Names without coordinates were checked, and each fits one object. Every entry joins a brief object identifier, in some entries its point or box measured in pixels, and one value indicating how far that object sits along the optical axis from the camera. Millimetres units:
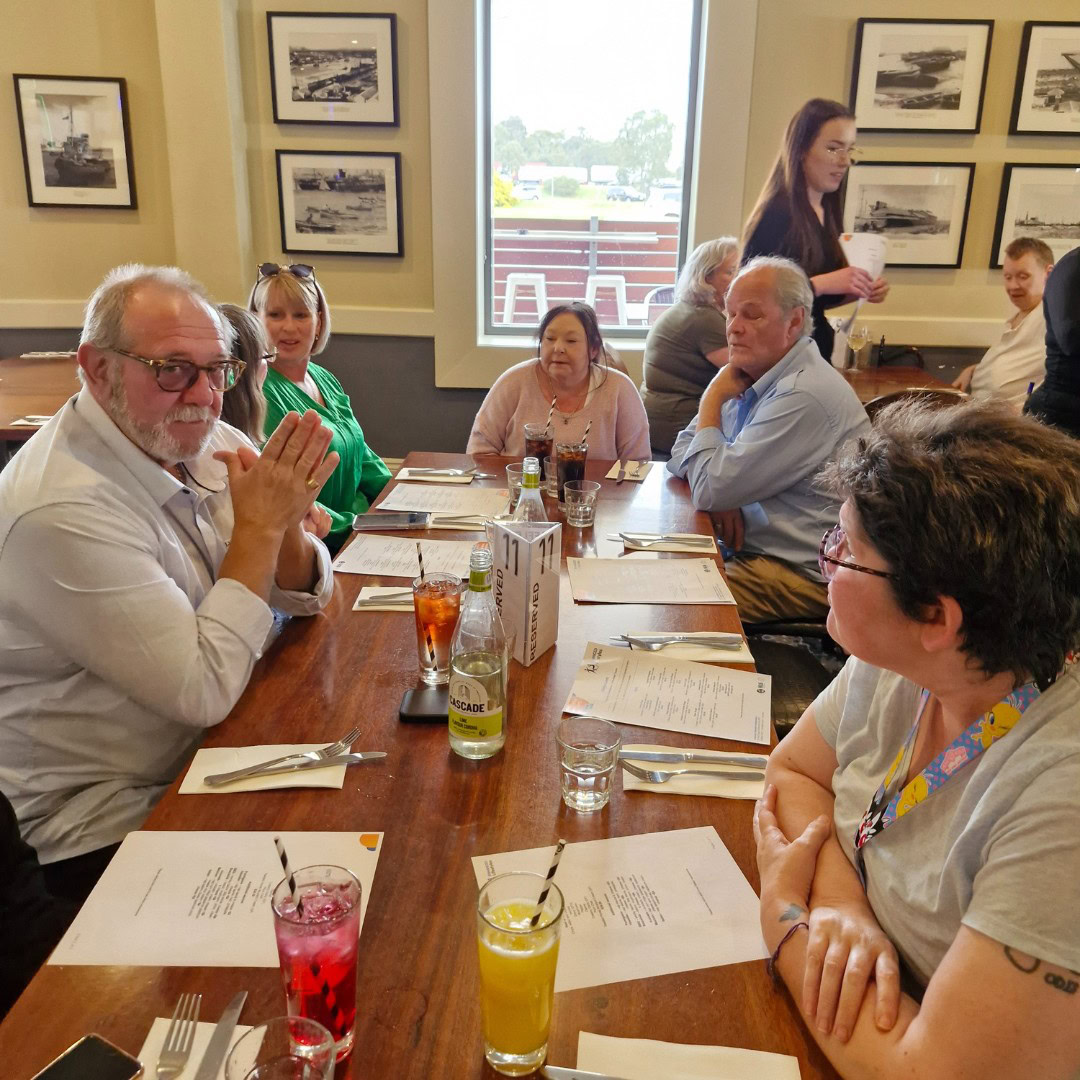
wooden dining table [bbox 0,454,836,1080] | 786
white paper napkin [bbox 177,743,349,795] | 1120
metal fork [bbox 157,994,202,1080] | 740
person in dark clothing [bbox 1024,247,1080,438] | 2396
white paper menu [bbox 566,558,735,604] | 1734
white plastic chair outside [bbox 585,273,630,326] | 4648
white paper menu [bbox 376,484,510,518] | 2236
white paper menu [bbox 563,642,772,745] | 1288
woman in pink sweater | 2877
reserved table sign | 1392
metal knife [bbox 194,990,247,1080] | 739
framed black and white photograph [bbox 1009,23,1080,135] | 3977
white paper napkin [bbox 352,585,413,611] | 1664
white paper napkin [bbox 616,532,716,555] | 2016
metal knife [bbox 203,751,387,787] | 1126
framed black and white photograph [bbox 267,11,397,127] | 4030
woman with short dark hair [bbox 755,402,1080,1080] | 718
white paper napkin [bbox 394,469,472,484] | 2516
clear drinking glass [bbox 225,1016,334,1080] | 679
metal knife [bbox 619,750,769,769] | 1189
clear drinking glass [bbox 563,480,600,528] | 2135
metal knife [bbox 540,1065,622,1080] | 748
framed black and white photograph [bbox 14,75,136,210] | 4160
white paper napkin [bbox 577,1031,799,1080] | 757
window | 4250
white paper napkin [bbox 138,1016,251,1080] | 740
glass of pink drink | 753
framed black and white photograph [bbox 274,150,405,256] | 4211
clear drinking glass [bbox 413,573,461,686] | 1383
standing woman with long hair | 2961
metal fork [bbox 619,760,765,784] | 1153
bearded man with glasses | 1249
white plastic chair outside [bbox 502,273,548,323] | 4621
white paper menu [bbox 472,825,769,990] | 875
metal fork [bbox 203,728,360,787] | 1128
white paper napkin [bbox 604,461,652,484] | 2626
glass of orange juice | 746
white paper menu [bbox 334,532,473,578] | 1836
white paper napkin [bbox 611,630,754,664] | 1485
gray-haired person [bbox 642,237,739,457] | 3504
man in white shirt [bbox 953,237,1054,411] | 3906
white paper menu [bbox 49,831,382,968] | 860
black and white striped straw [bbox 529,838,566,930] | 776
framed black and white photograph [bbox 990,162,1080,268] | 4164
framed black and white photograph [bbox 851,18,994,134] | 3982
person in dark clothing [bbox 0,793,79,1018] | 1074
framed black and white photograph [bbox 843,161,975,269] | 4172
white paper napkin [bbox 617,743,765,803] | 1140
